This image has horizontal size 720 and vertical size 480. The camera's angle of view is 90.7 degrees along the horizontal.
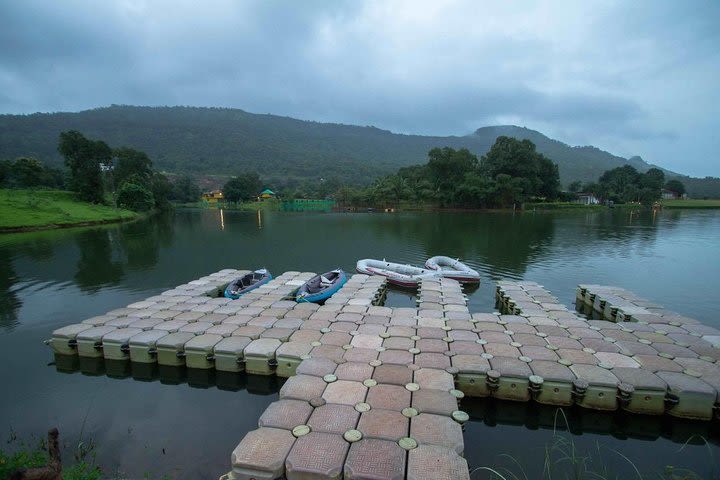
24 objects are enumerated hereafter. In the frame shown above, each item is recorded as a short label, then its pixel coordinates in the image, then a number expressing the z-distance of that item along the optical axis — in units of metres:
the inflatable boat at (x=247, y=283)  13.28
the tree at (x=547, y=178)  69.88
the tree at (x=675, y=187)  94.19
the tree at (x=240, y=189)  87.69
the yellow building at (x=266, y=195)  91.44
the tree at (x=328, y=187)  98.29
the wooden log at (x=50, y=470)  2.78
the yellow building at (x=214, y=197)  94.20
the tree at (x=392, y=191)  69.62
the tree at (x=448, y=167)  67.81
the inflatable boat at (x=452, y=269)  17.02
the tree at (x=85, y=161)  49.25
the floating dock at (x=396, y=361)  5.01
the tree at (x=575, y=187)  84.25
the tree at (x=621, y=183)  77.44
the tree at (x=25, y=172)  51.22
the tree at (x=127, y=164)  60.88
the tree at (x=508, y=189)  61.81
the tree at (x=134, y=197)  54.97
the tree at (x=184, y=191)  87.88
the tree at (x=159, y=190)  66.75
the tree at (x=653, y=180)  79.94
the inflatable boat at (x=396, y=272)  16.80
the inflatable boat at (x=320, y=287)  13.10
